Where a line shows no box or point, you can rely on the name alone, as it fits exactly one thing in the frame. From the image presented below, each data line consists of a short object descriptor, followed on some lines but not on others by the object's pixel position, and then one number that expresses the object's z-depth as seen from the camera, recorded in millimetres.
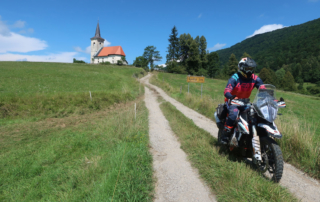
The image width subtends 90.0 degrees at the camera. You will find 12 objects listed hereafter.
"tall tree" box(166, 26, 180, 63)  72262
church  92688
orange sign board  16203
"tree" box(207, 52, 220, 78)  71750
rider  3510
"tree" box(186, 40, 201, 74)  60312
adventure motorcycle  2834
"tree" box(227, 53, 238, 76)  59928
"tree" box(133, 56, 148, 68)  80688
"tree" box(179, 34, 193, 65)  65250
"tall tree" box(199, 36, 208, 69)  65375
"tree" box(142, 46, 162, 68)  84875
